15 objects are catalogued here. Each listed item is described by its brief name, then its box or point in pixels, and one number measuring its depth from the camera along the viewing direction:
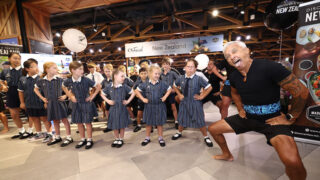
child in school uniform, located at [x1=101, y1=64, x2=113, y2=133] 3.73
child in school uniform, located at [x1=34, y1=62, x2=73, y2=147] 2.62
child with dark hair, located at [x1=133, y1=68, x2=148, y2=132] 3.20
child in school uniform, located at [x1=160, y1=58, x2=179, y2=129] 3.60
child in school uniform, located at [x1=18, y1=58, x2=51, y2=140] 2.91
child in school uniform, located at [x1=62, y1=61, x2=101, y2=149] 2.50
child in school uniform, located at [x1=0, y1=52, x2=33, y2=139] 3.24
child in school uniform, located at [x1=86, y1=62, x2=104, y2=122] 4.12
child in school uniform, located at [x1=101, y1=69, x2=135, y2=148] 2.50
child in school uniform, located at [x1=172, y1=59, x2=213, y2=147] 2.50
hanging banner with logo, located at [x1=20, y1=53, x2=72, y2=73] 4.34
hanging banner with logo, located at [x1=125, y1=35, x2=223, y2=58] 6.91
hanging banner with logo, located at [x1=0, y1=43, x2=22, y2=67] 4.33
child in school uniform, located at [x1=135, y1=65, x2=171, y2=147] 2.53
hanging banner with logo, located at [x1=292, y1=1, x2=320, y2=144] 2.33
